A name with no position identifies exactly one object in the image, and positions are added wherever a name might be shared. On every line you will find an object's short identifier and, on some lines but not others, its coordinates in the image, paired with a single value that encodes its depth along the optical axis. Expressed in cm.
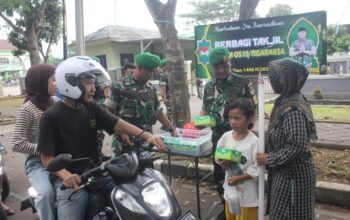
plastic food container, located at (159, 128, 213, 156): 360
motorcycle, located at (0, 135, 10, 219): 526
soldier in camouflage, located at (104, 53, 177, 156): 418
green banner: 658
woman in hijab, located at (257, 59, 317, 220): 263
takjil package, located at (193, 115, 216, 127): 366
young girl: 311
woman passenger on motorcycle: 333
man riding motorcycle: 257
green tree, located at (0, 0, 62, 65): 1800
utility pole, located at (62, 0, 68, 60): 689
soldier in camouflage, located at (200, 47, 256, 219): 382
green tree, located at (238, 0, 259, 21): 728
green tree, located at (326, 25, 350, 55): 2729
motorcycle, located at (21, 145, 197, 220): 215
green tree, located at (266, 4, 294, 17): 4484
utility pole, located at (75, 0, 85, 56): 682
